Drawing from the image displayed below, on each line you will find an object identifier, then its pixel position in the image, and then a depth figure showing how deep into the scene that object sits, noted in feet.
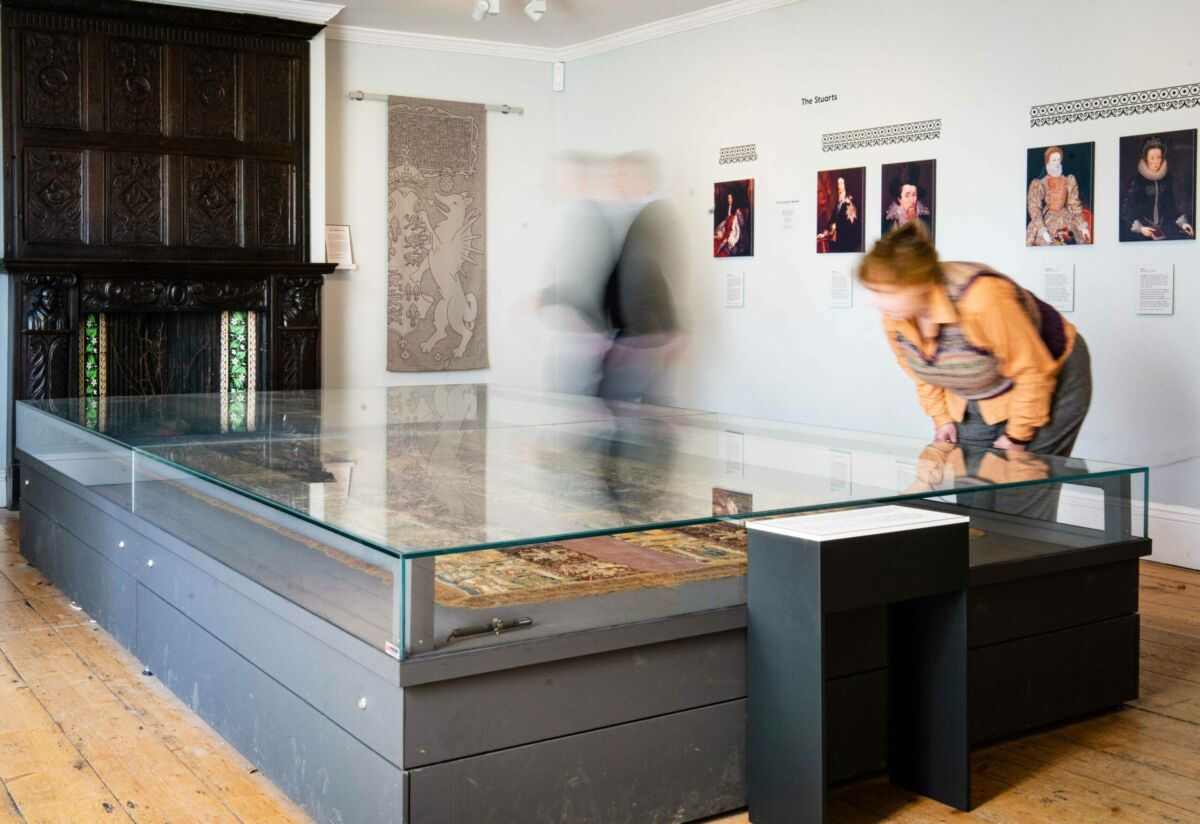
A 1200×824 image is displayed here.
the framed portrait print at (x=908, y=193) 19.08
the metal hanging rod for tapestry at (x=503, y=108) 26.43
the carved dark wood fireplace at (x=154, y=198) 20.54
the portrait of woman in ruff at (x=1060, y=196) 16.93
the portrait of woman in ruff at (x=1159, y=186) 15.80
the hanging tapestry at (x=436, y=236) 25.38
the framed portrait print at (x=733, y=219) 22.52
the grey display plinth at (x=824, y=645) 7.30
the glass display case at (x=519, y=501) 6.73
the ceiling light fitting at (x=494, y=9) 21.30
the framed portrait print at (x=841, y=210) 20.18
